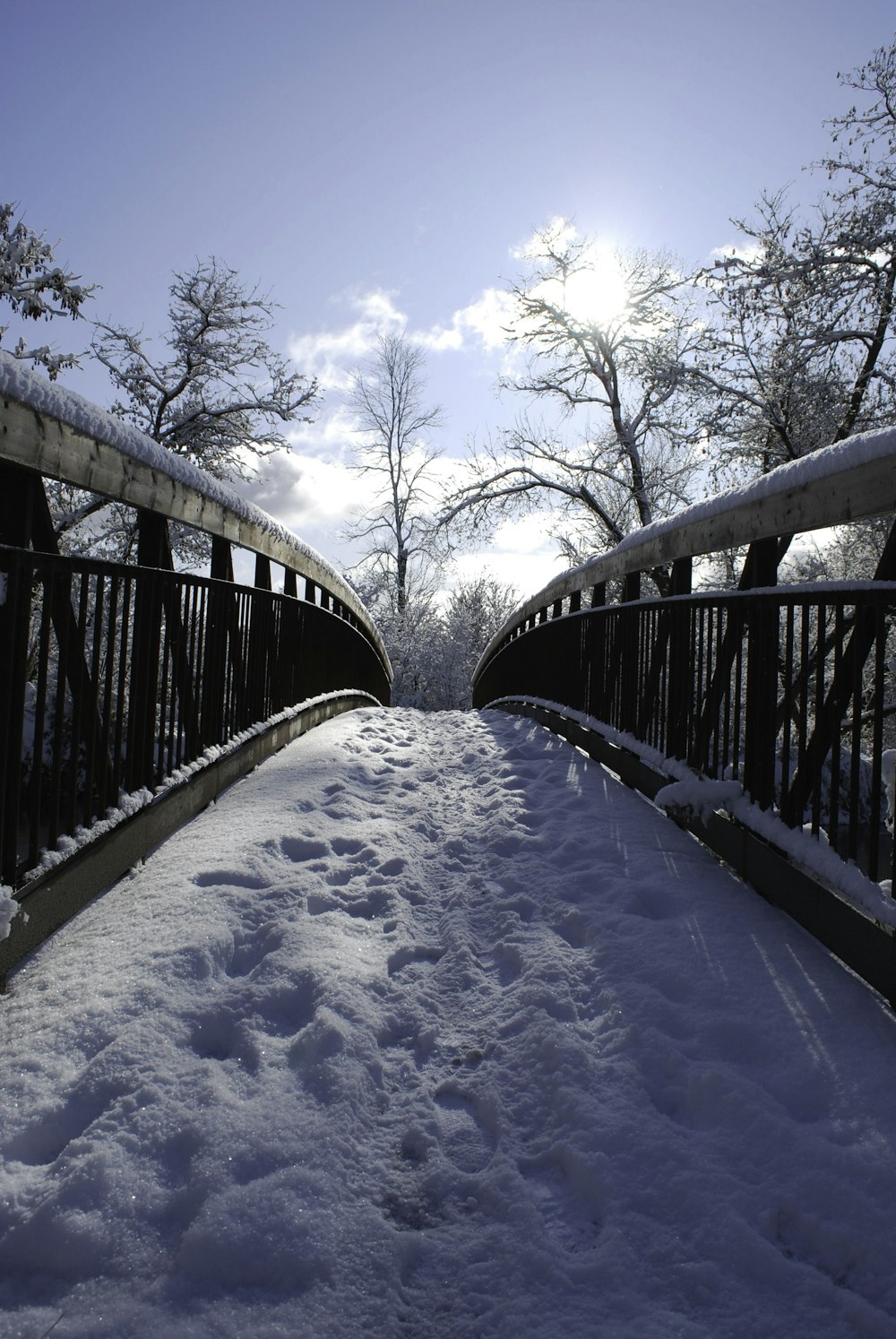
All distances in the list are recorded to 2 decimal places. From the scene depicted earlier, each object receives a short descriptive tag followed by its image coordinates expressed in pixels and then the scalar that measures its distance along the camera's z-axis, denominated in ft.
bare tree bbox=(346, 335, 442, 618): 111.86
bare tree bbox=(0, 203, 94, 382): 37.37
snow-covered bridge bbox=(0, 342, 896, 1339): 4.84
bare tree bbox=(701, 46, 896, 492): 41.50
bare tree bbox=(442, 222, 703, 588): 66.49
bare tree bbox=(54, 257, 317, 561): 53.57
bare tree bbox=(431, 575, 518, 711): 128.06
